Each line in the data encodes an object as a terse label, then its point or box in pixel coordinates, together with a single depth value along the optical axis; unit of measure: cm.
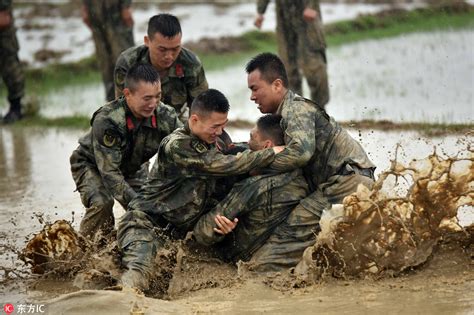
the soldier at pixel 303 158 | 1287
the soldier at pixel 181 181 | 1272
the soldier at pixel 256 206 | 1292
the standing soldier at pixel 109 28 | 2480
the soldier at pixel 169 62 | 1633
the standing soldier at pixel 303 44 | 2416
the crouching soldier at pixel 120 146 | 1423
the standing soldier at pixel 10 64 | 2705
